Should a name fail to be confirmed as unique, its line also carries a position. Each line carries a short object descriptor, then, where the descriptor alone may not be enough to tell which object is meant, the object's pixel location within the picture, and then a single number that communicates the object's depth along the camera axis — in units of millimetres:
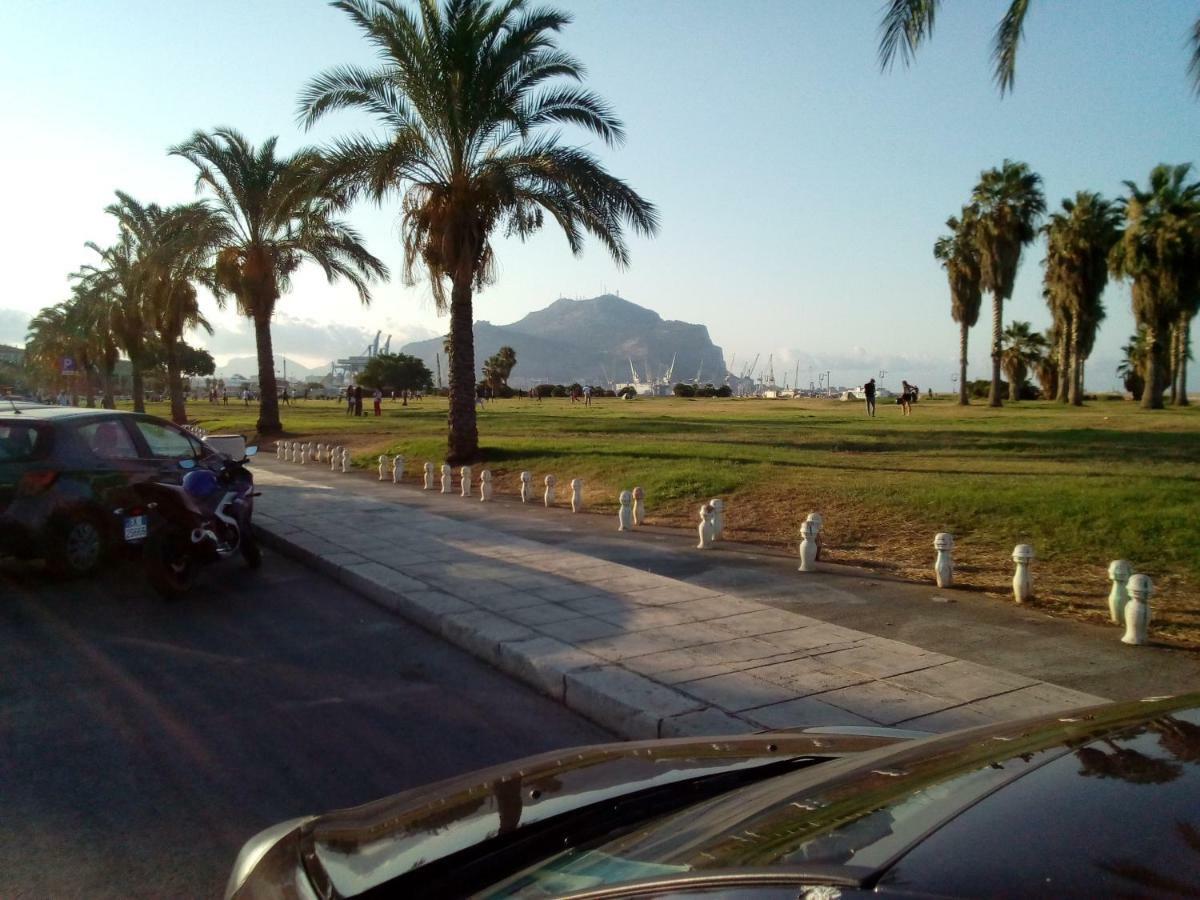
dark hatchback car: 8578
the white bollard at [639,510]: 12844
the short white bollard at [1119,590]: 7098
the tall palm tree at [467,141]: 17203
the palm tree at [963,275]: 47594
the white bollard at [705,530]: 10977
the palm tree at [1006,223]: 42844
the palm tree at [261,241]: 27567
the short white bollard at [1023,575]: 8055
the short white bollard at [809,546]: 9539
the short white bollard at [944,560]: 8680
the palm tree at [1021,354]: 61062
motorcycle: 8328
